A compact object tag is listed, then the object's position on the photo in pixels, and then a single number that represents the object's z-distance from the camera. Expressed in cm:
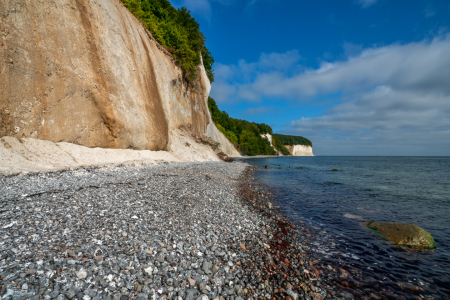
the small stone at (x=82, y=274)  282
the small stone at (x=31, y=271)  266
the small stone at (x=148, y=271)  323
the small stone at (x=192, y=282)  328
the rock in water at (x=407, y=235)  603
